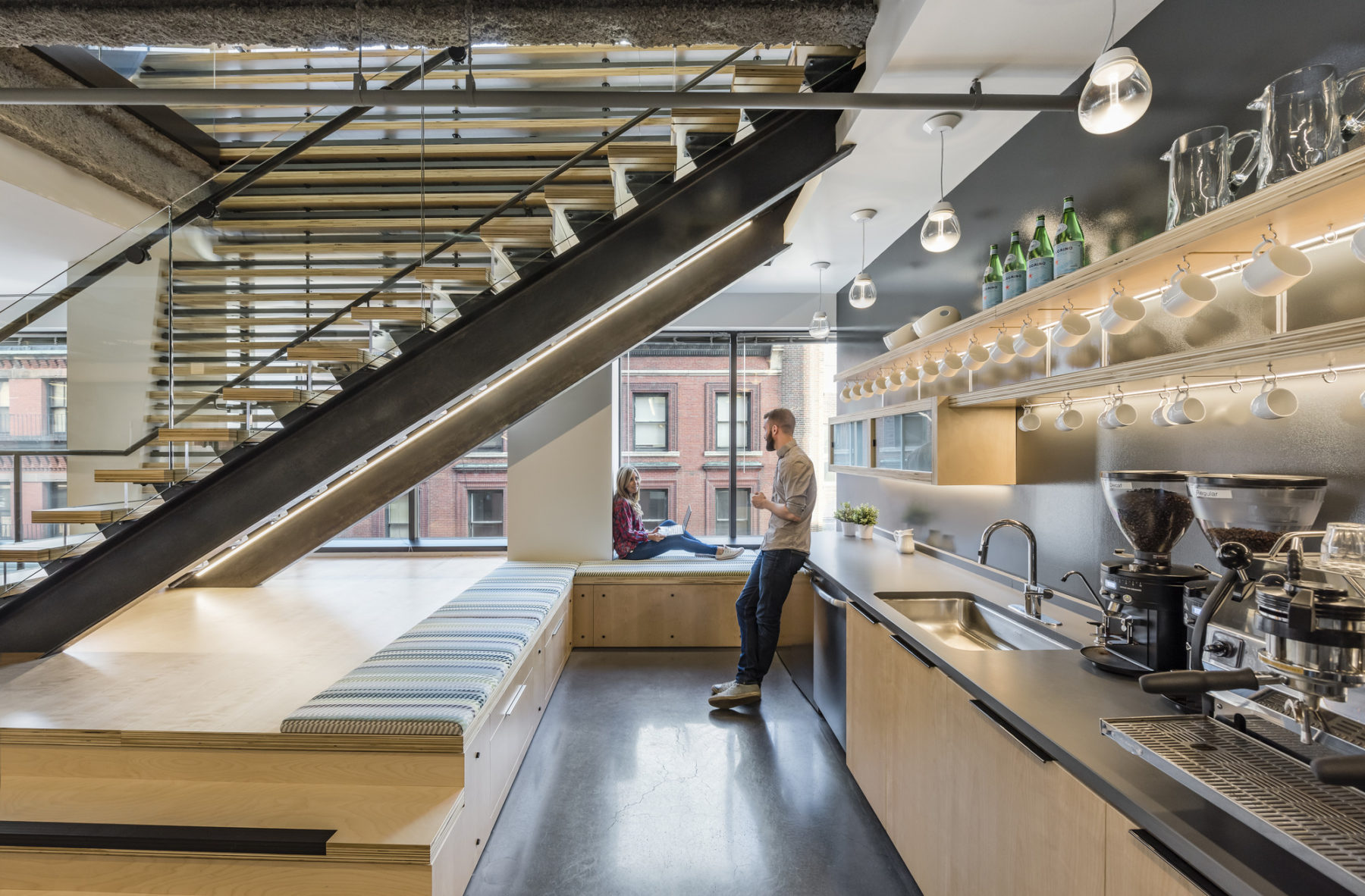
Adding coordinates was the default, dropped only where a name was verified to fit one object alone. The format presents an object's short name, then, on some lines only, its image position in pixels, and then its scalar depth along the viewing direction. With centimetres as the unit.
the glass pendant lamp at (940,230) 226
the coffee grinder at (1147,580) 148
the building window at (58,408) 269
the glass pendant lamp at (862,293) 335
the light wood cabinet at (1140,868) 95
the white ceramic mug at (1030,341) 212
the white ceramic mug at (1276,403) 139
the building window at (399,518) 575
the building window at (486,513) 579
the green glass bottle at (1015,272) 234
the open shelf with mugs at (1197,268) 119
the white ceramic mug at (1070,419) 222
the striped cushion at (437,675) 214
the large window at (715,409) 581
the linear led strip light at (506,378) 374
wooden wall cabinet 286
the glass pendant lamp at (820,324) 455
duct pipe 208
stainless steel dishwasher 299
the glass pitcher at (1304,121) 123
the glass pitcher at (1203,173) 151
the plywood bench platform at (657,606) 459
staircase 282
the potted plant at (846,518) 454
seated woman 504
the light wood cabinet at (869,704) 235
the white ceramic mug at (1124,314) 166
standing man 351
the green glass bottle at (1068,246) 198
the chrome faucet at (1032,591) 221
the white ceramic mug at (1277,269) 119
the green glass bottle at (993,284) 252
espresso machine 88
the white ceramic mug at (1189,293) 144
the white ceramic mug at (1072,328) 191
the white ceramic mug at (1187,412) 166
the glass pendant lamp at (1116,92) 131
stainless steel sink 251
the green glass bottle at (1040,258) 215
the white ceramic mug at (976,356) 256
